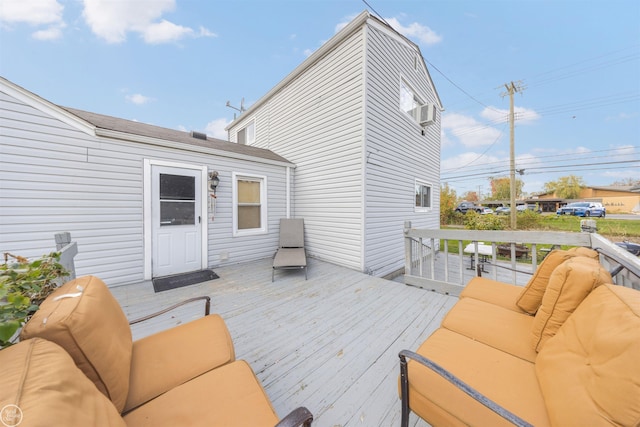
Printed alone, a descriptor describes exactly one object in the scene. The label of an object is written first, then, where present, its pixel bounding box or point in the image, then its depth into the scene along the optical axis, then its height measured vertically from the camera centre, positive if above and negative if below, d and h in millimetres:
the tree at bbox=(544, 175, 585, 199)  32844 +4271
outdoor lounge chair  5445 -626
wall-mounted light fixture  4805 +744
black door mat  3925 -1288
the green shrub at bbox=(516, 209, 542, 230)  12172 -444
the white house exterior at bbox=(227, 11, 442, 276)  4895 +1976
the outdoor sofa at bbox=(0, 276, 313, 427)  657 -772
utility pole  10492 +3824
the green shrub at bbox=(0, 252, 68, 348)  881 -391
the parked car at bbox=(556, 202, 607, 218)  19777 +333
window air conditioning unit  6589 +3069
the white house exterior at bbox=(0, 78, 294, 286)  3322 +390
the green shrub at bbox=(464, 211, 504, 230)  8078 -365
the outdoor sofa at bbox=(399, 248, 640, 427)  856 -828
